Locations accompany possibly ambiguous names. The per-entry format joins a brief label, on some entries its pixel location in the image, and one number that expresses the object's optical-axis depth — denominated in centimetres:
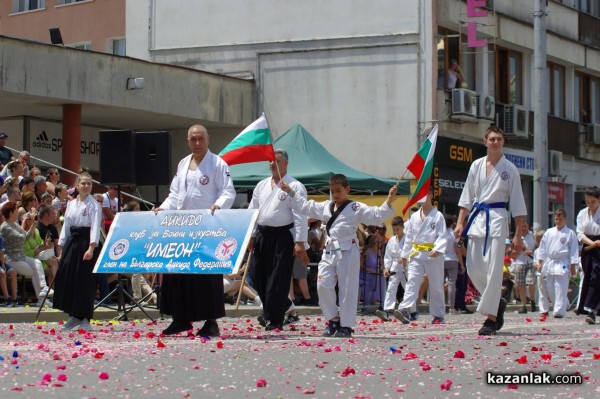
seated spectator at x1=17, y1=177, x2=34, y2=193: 2198
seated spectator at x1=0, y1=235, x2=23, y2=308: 2017
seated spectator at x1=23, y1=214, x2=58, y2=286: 2088
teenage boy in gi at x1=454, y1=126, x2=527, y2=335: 1390
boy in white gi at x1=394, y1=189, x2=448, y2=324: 1791
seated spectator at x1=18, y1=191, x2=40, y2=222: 2138
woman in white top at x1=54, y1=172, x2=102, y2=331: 1495
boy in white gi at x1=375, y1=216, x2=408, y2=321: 2009
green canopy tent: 2567
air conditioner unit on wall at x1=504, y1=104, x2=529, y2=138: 3869
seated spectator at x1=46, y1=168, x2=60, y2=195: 2297
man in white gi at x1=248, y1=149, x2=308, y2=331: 1434
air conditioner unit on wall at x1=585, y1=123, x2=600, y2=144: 4481
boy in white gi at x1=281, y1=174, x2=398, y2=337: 1341
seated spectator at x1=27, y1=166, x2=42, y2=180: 2358
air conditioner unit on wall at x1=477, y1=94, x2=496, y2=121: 3650
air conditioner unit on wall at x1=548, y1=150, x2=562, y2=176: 3656
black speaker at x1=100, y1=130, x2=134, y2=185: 1817
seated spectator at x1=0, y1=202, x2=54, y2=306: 2036
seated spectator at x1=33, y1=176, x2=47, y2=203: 2219
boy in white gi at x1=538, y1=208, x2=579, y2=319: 2181
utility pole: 3010
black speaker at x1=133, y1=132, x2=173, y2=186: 1825
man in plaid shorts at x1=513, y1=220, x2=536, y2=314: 2645
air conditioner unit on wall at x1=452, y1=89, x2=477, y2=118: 3528
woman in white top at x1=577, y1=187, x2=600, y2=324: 1886
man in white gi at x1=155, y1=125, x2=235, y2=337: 1309
